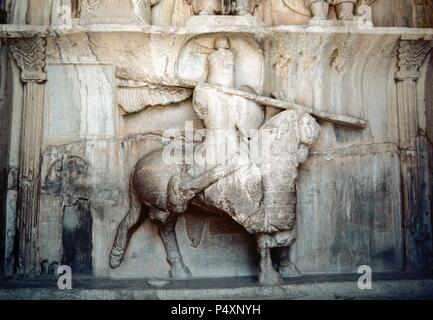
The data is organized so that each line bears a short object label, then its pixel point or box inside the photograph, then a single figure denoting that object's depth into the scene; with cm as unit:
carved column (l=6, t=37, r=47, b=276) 639
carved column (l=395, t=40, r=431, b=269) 673
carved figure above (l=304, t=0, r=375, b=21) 677
